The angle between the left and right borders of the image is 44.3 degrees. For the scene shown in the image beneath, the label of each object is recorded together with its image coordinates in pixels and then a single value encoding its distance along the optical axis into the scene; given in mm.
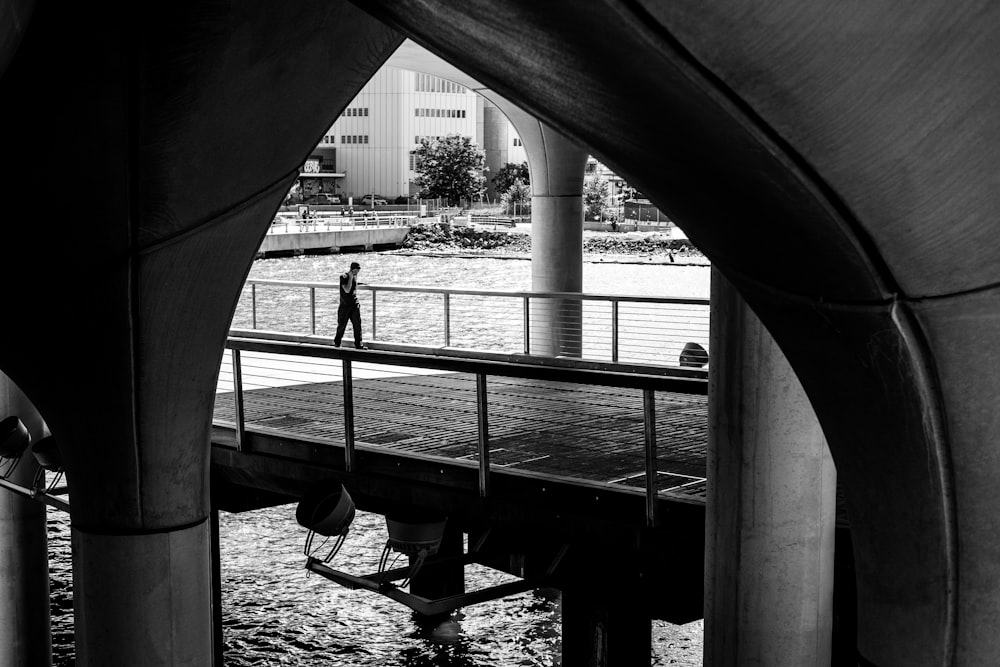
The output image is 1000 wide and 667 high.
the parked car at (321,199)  93500
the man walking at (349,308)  15375
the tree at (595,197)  78000
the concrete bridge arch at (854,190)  2402
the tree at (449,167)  89250
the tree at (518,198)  86750
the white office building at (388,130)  96438
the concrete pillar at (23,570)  10398
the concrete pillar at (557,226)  17438
